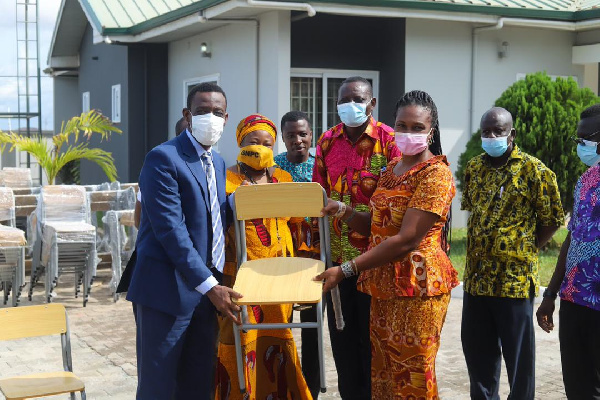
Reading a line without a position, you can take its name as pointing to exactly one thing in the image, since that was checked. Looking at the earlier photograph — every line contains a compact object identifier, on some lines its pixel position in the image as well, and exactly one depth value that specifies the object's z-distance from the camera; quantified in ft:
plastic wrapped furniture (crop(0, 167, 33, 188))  54.37
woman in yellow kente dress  15.20
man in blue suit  12.91
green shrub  37.65
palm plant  45.78
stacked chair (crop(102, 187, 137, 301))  31.58
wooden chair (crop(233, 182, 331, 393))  13.10
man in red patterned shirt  15.46
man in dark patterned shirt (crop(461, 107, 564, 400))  16.06
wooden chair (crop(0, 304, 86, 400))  15.15
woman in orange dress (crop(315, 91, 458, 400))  12.85
